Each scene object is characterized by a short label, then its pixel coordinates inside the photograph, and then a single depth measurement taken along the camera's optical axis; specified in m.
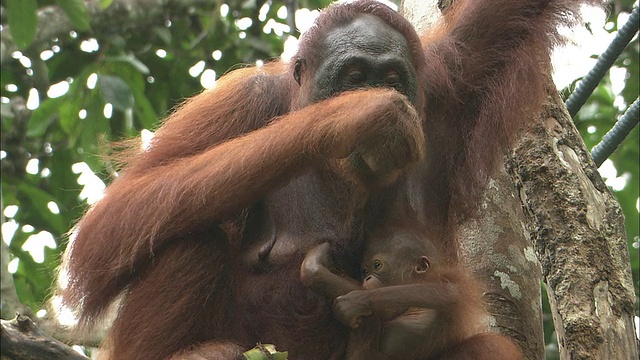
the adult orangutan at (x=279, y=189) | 6.52
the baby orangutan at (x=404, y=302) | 6.31
